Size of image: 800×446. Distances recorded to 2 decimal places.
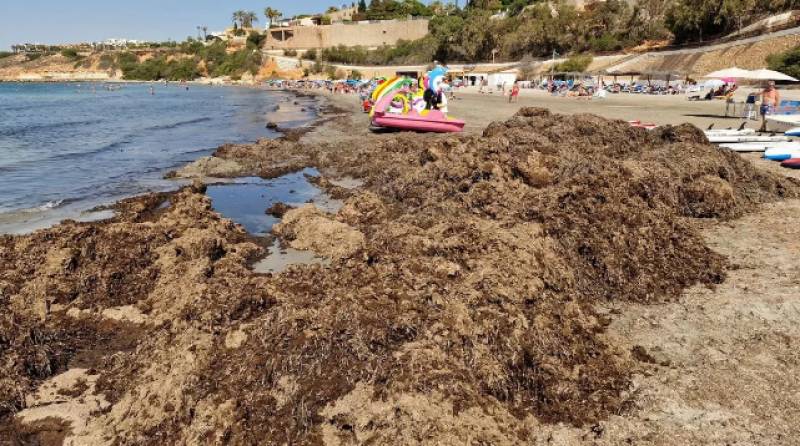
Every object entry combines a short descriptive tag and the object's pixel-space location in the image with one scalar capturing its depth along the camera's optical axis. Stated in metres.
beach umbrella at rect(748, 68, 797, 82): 20.70
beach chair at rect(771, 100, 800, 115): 20.37
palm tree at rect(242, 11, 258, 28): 182.62
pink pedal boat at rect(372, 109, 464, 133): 20.36
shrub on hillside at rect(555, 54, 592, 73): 63.03
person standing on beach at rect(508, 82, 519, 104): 38.94
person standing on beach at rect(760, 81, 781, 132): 18.61
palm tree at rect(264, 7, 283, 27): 156.00
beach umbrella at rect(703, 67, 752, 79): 22.04
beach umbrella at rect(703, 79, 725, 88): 34.61
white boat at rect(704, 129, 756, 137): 16.66
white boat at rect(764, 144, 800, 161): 13.82
